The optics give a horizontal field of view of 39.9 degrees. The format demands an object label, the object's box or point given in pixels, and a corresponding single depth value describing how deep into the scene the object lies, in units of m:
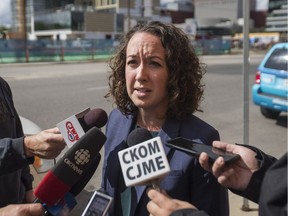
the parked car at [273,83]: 7.27
